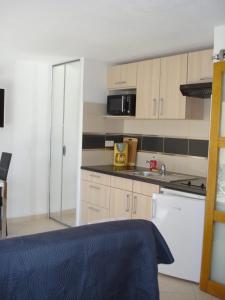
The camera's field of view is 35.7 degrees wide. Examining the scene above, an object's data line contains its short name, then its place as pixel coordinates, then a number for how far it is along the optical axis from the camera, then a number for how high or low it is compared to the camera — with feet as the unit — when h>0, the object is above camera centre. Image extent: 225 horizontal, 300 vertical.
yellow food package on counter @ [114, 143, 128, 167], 14.81 -1.24
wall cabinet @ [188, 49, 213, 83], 11.04 +1.98
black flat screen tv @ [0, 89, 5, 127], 14.69 +0.61
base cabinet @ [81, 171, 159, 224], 11.82 -2.71
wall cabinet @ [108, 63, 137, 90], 13.84 +1.98
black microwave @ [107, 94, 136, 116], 13.87 +0.79
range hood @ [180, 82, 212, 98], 10.42 +1.17
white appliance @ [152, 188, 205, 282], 10.20 -3.02
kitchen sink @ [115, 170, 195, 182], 12.04 -1.79
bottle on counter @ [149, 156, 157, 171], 13.88 -1.54
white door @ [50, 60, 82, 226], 14.92 -0.80
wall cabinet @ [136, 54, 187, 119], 12.03 +1.40
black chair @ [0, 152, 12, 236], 12.78 -1.86
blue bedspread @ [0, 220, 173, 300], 5.19 -2.28
